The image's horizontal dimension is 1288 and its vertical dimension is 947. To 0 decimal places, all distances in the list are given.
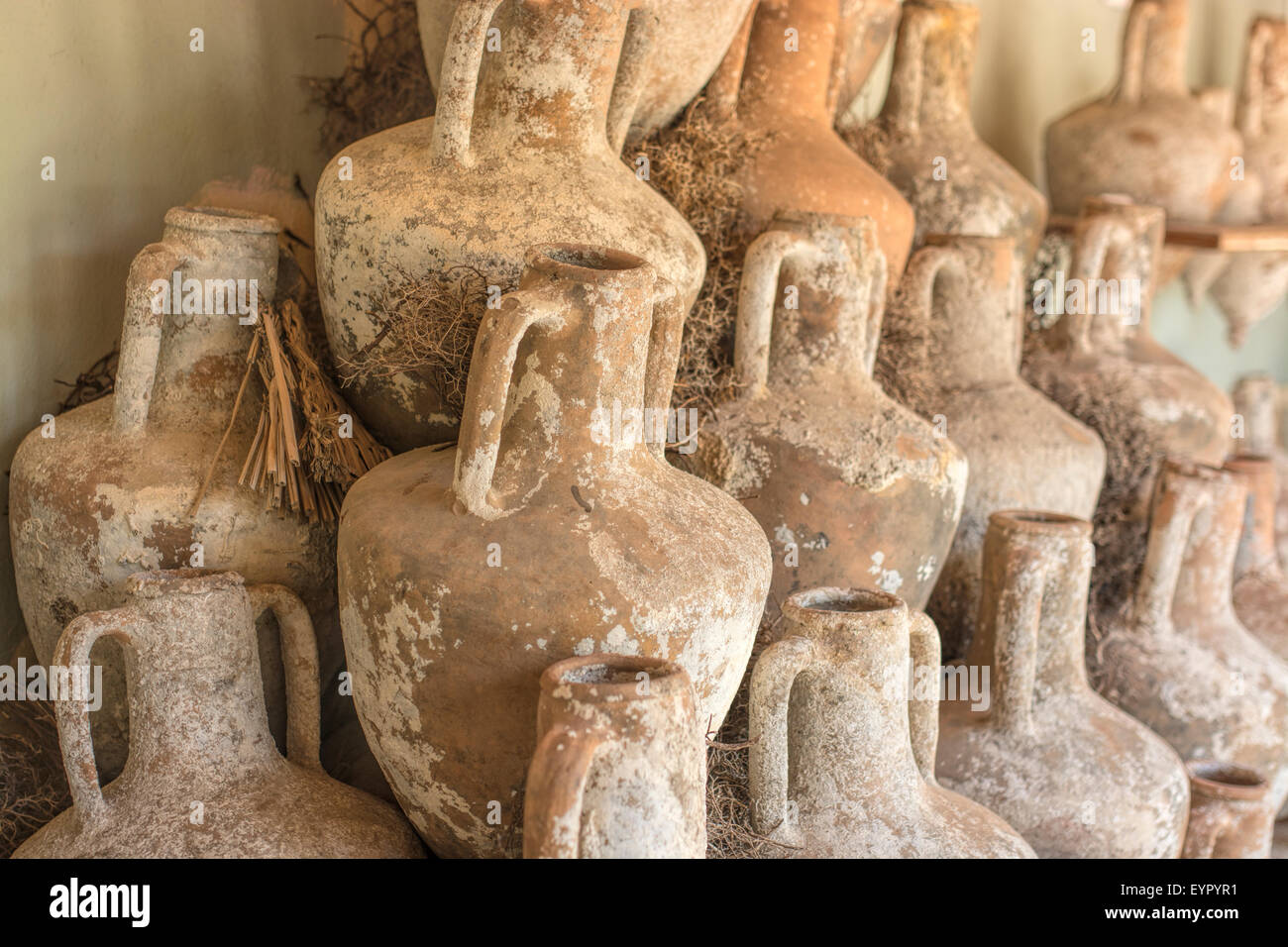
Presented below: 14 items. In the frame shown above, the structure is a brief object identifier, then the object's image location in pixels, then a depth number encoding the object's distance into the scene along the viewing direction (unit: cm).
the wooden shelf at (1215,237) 283
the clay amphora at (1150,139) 285
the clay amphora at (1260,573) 246
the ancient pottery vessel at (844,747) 138
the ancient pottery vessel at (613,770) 107
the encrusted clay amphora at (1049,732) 172
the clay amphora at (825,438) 164
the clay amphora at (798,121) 187
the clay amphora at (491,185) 143
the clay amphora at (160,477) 147
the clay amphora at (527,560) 122
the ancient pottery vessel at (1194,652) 211
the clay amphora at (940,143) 228
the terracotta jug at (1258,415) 330
